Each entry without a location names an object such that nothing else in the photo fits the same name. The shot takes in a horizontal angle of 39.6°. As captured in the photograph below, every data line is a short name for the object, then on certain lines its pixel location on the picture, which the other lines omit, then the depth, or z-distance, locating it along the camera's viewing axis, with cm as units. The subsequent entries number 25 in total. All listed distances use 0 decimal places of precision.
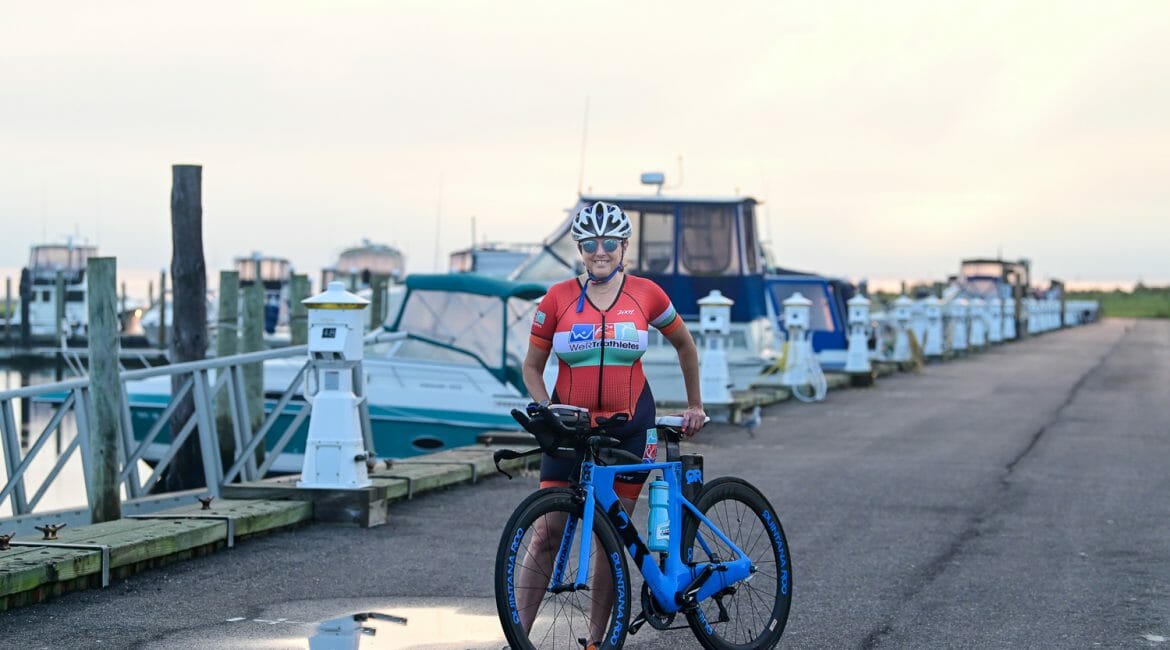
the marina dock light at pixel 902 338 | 3475
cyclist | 645
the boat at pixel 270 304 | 4550
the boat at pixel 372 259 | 7769
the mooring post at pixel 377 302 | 3766
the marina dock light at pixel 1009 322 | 5638
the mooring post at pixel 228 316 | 2269
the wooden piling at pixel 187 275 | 1546
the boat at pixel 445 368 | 2056
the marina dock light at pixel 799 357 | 2475
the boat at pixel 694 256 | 2778
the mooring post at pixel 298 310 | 2370
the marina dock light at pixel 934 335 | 3906
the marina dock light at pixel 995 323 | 5228
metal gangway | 1232
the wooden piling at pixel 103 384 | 998
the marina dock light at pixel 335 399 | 1070
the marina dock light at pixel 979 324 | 4691
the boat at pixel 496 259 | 4203
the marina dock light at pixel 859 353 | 2838
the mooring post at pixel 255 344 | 1830
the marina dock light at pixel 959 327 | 4278
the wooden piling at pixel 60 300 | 4887
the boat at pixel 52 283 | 6662
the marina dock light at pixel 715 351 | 2008
